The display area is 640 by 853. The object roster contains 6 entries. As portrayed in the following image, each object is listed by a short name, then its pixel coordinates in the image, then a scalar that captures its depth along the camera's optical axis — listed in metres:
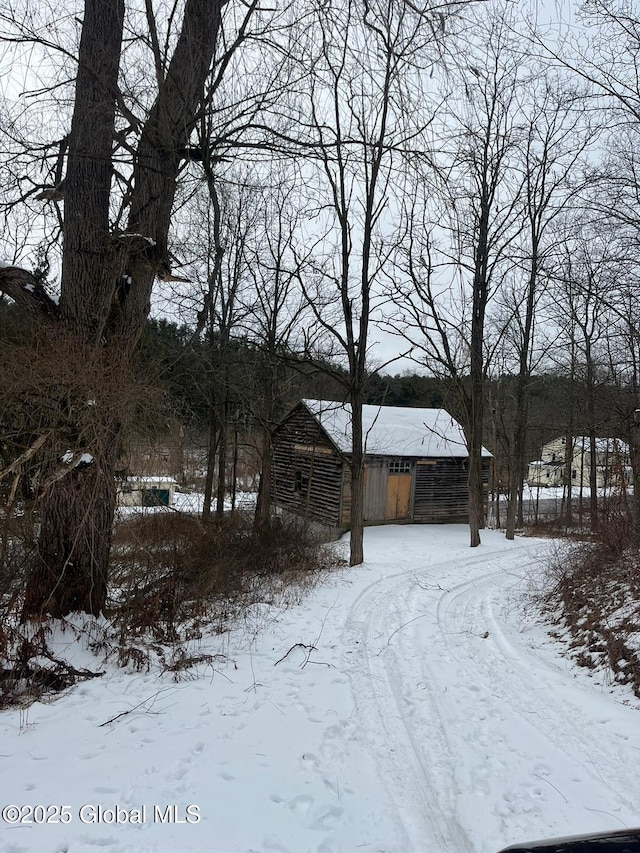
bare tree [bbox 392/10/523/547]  15.70
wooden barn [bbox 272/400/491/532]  20.52
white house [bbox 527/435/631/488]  45.78
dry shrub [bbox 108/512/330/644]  6.62
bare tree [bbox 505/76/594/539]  16.77
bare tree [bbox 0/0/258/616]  5.35
